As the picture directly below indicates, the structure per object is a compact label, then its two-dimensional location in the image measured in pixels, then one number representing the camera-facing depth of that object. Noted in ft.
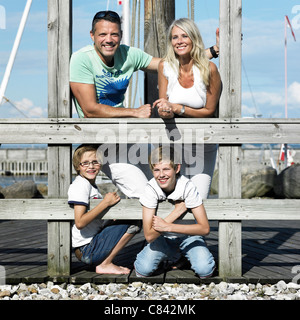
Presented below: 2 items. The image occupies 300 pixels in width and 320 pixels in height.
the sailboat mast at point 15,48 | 50.65
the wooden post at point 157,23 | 17.85
